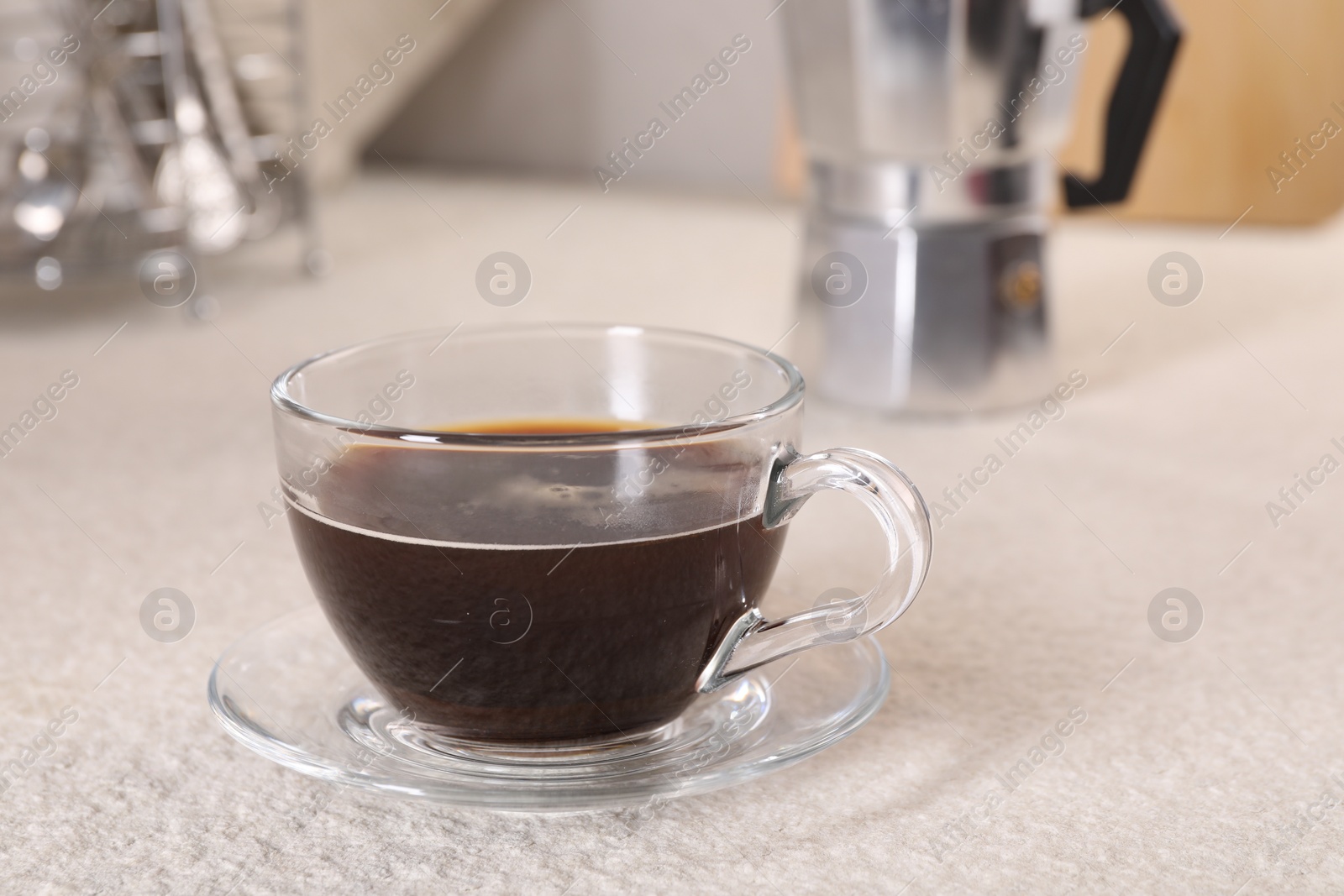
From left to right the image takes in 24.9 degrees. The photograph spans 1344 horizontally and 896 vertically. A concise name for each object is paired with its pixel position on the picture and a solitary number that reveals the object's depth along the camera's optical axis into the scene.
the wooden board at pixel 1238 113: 1.62
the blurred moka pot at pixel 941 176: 0.85
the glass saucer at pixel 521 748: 0.53
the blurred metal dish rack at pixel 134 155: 1.22
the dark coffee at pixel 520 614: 0.54
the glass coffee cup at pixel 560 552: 0.54
